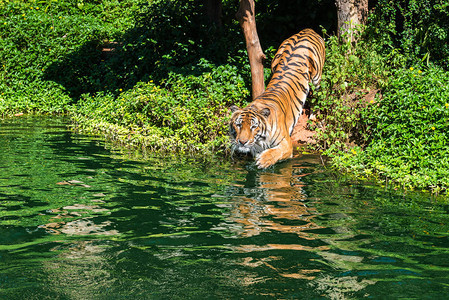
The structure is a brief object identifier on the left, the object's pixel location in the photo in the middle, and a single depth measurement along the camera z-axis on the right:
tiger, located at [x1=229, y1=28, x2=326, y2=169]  7.05
